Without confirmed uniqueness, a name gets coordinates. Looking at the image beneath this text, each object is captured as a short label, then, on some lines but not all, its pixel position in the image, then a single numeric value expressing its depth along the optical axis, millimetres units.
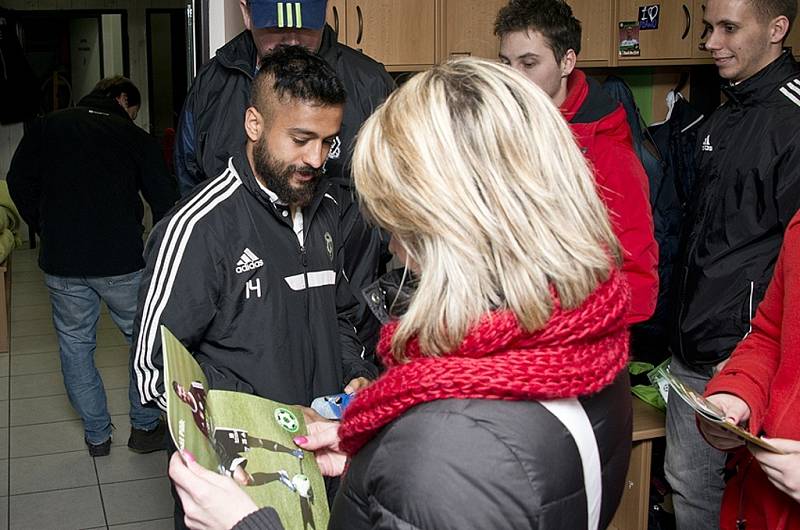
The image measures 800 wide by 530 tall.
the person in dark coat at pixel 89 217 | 4230
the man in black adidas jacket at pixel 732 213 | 2652
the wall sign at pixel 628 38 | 4070
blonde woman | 1098
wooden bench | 3156
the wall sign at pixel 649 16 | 4074
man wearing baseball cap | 2646
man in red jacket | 2734
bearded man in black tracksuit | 2068
